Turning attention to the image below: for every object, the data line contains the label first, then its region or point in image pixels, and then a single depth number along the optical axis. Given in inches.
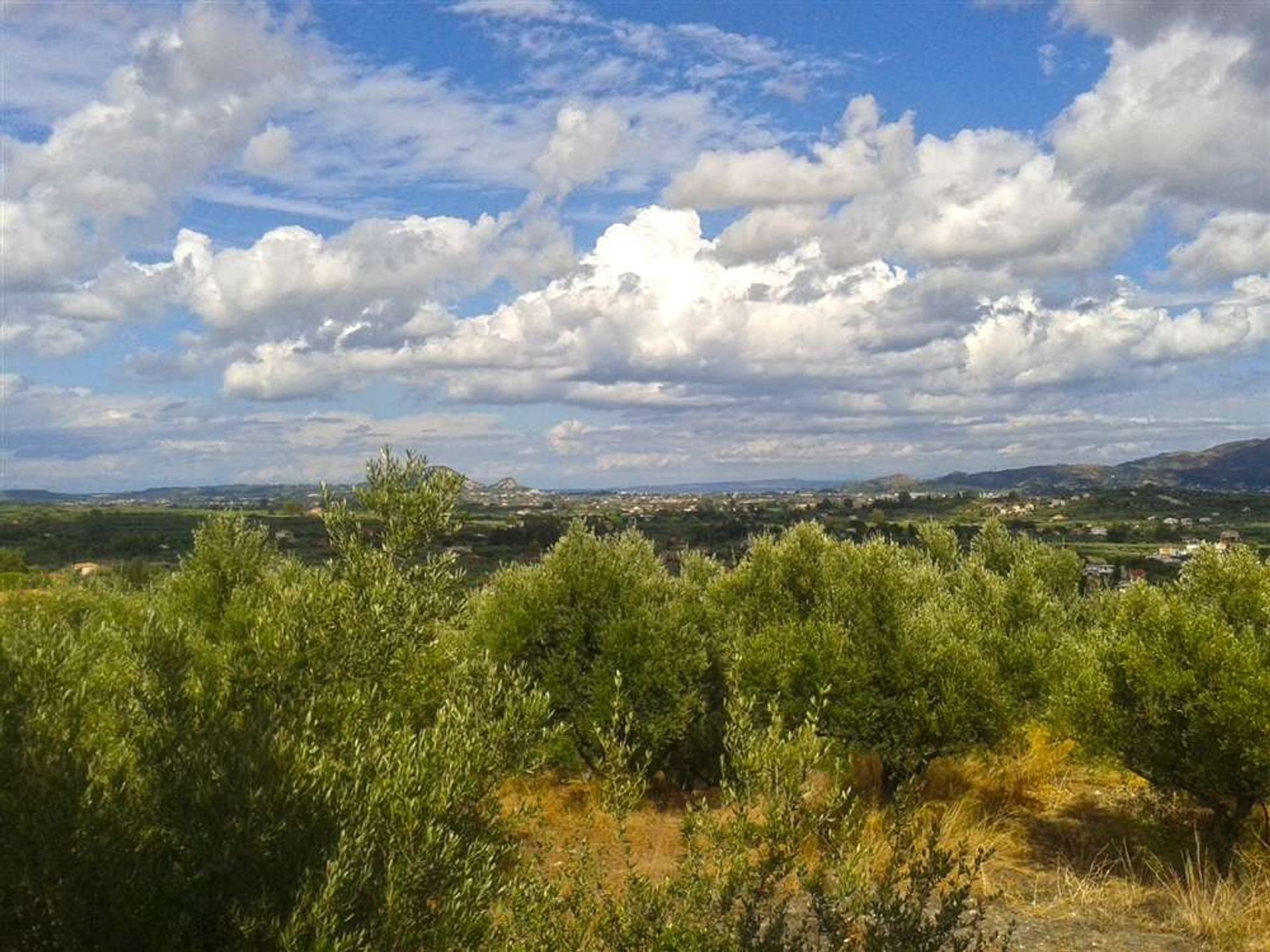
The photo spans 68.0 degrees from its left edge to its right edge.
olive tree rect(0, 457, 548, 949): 299.9
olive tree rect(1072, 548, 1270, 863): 622.8
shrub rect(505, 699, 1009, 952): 340.8
